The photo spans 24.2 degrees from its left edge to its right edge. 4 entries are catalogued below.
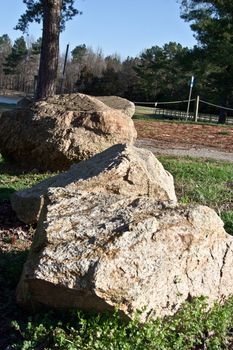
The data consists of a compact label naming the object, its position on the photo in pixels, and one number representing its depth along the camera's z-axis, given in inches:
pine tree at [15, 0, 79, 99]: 546.0
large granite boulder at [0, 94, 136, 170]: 319.6
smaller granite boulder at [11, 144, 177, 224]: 185.2
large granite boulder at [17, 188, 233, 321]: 124.1
